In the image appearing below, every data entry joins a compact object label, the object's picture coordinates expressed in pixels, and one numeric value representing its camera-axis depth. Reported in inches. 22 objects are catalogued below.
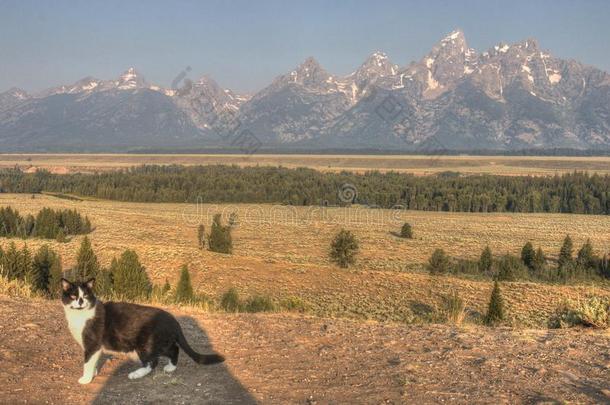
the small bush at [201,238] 2592.8
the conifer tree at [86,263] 1310.3
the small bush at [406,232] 3112.7
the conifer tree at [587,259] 2257.6
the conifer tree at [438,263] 2014.1
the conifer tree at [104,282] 1008.5
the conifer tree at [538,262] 2246.6
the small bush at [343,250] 2091.5
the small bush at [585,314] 471.5
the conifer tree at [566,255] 2283.2
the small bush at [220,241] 2331.4
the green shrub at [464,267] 2169.5
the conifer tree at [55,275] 1092.5
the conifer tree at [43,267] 1280.8
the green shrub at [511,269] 1927.9
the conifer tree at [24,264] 1227.2
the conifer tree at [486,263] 2196.1
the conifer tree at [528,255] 2305.6
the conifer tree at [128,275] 1098.3
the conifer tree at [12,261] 1204.4
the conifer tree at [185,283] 1063.1
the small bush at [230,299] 851.4
